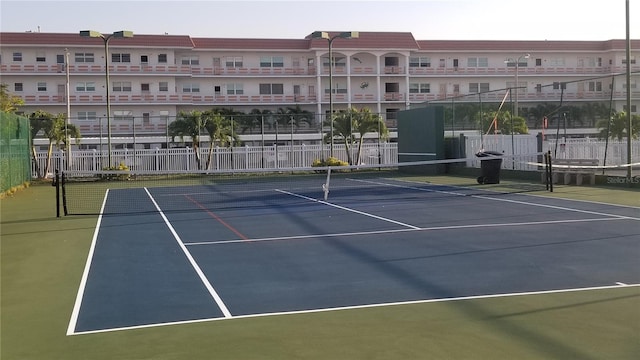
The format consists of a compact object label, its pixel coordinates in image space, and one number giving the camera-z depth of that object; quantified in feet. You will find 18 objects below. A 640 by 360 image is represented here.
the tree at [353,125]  136.36
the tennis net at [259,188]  68.80
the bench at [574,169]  79.92
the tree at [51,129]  124.06
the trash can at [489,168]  86.79
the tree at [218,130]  132.05
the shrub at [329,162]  123.44
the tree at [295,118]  143.27
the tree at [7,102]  116.98
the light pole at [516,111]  100.35
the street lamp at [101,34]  107.14
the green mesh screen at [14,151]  79.71
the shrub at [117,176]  119.34
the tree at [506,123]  97.35
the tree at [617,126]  78.75
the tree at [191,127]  131.13
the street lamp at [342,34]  108.34
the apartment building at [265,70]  193.98
